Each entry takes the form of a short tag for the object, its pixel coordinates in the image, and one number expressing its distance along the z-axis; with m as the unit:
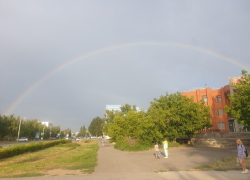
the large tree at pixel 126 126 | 34.97
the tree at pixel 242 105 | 17.06
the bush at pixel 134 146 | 25.39
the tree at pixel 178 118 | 27.62
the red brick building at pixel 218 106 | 40.25
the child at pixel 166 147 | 17.02
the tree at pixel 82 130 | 166.51
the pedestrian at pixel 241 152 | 9.24
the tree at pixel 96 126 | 107.44
